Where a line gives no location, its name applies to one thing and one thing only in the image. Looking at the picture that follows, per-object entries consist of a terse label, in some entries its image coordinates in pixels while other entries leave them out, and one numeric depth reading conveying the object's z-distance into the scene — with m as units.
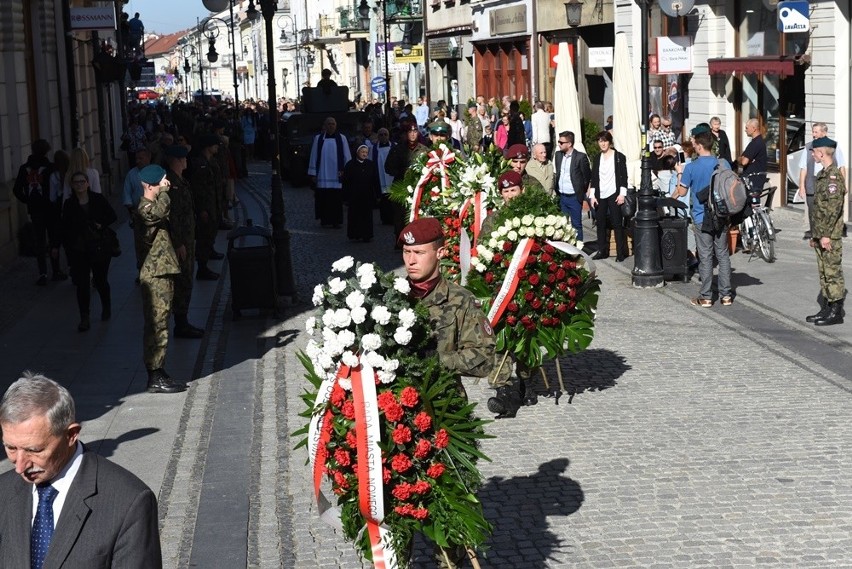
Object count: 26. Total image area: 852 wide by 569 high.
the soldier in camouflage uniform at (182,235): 14.19
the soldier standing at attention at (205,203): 18.56
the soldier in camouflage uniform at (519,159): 13.97
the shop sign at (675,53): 25.16
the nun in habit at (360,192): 21.86
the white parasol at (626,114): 20.02
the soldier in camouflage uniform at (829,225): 13.03
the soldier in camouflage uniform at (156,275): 11.71
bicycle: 18.08
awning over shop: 22.89
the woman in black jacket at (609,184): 18.44
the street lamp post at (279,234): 16.16
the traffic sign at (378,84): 54.05
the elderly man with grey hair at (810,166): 17.28
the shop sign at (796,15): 21.27
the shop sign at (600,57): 30.50
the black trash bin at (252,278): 15.30
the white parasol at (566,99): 21.53
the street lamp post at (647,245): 16.50
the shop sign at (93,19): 27.03
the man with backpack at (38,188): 17.77
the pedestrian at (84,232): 14.40
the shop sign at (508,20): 42.97
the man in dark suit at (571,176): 18.66
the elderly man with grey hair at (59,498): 4.09
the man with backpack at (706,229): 14.81
